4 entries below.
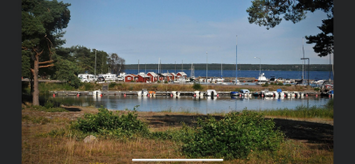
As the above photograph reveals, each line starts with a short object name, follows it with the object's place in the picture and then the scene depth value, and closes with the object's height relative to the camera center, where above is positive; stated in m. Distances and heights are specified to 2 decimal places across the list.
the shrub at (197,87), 59.67 -1.26
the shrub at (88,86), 57.24 -1.05
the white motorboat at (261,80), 79.16 +0.04
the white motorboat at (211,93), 53.50 -2.13
